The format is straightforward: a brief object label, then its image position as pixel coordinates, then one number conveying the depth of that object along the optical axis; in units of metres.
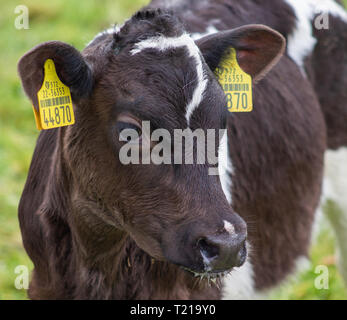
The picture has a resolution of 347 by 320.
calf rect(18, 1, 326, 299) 3.34
